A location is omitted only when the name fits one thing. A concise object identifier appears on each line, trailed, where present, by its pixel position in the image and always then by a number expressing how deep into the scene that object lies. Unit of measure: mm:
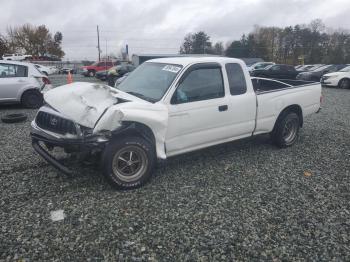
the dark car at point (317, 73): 21797
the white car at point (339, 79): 17889
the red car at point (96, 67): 33225
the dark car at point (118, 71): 23508
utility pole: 68375
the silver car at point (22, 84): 9406
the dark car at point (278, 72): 20953
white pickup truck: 3830
